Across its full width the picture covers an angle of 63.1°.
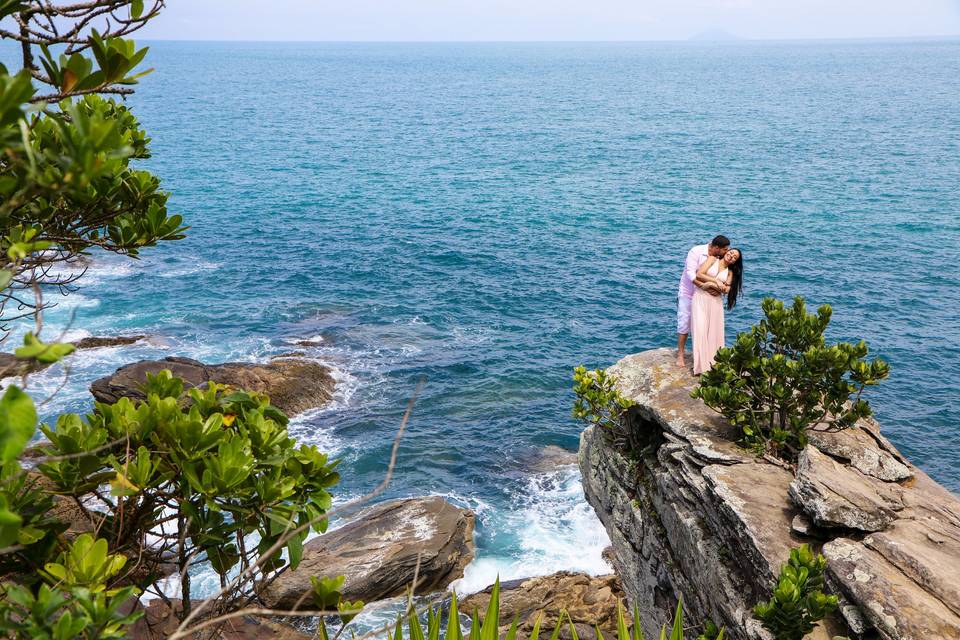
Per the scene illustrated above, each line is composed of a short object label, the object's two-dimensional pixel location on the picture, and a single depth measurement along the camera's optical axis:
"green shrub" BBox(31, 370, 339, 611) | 4.91
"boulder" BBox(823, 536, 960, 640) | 7.89
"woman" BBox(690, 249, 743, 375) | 13.28
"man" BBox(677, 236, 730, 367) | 13.09
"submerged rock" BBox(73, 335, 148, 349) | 31.77
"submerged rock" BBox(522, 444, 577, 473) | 25.58
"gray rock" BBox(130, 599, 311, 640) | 13.71
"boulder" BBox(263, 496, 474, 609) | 18.59
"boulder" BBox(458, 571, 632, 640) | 17.84
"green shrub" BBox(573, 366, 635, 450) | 13.48
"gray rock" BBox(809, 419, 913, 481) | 11.41
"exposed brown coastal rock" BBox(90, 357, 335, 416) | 24.80
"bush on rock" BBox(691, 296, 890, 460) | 11.33
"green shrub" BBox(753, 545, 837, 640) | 8.13
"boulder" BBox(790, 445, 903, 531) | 9.55
